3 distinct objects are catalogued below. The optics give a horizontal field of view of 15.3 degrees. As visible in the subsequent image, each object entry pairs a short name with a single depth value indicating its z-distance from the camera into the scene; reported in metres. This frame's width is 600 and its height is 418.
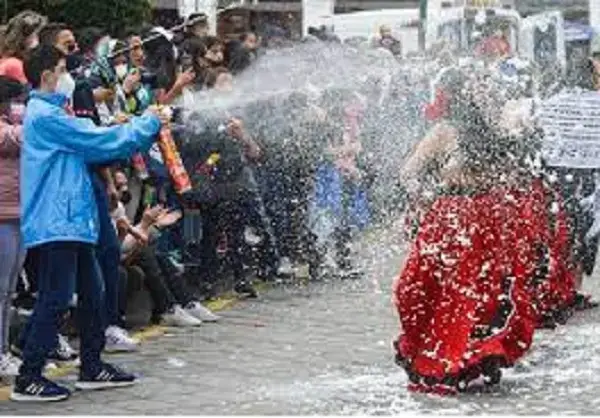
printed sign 14.15
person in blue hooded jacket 10.21
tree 23.07
